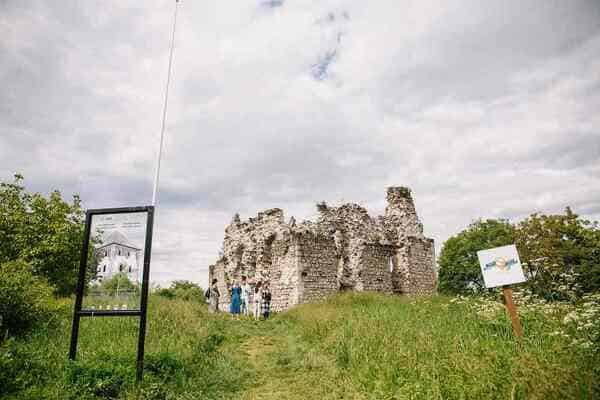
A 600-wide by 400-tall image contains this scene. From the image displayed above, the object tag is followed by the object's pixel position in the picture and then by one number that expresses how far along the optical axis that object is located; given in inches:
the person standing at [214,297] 778.7
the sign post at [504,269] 200.7
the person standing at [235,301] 634.8
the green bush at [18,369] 175.8
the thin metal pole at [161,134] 256.1
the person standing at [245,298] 705.0
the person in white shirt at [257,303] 665.4
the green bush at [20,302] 316.2
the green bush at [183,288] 1486.2
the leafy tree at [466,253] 1414.9
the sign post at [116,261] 231.1
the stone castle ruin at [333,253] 690.8
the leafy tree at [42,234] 715.4
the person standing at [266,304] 609.9
